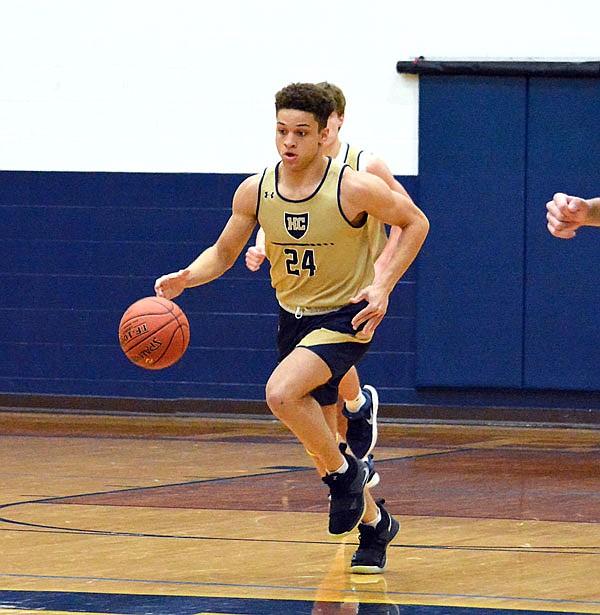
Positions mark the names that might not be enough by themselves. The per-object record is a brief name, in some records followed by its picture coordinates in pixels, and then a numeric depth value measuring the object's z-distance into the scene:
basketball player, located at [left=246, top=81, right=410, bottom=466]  12.52
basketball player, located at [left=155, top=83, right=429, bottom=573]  10.62
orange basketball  12.49
